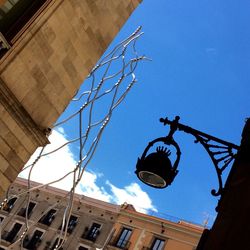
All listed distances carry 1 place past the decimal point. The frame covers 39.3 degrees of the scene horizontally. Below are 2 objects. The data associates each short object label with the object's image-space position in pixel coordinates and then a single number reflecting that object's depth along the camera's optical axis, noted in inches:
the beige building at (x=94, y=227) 1095.0
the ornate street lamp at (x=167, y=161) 123.5
